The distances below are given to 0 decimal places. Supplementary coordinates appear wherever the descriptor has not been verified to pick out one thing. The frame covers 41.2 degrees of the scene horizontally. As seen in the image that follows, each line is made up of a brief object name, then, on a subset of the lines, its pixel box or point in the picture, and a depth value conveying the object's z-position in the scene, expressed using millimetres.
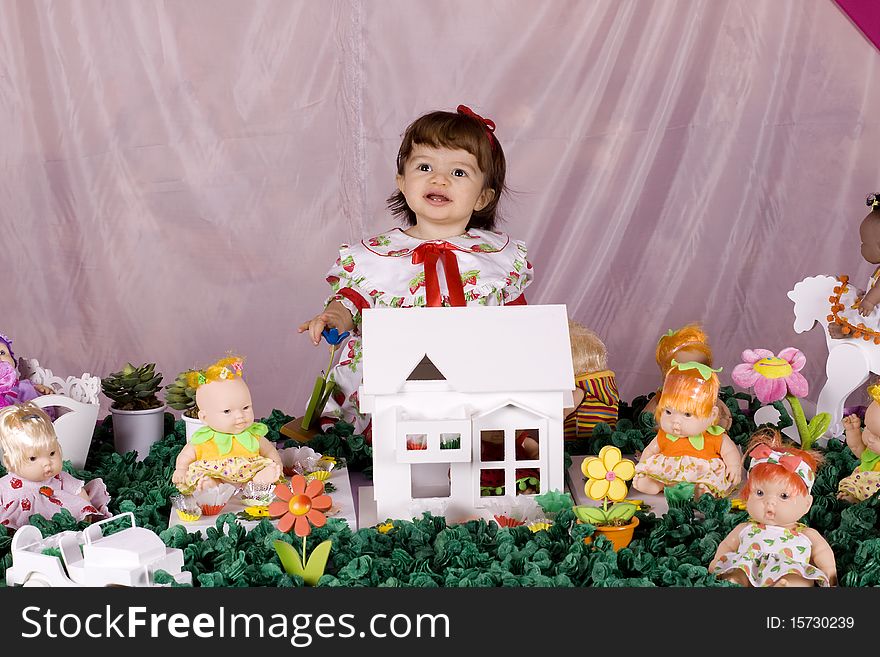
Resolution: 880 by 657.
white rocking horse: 2533
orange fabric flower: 1851
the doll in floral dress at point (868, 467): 2129
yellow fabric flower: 1989
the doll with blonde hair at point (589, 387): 2658
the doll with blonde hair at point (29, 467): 2039
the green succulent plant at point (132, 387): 2594
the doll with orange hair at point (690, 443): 2178
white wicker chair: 2393
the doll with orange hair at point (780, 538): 1798
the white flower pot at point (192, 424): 2324
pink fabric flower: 2369
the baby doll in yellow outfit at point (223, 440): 2174
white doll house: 2059
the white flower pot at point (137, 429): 2582
